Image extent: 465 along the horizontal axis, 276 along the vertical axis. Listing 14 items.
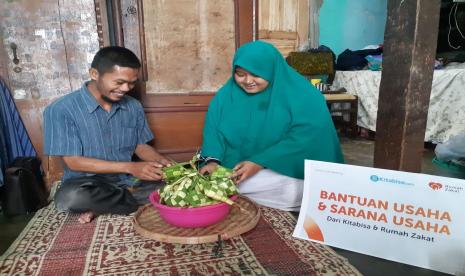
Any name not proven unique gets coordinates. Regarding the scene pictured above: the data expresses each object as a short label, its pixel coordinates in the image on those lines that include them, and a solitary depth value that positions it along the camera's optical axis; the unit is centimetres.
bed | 348
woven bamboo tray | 145
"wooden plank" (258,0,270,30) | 444
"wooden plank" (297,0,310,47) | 475
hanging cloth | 230
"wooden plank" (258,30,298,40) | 453
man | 184
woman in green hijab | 191
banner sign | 128
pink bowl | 145
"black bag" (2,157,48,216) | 210
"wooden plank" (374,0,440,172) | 144
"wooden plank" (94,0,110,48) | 248
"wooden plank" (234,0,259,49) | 278
